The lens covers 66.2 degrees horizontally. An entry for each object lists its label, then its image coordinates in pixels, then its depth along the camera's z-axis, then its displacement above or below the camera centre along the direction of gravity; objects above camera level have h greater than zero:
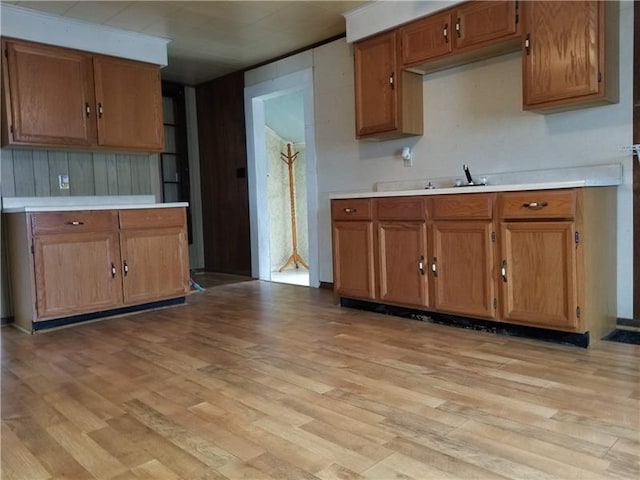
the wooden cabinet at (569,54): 2.64 +0.79
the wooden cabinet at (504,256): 2.56 -0.33
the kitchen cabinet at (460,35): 3.02 +1.09
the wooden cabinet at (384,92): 3.69 +0.86
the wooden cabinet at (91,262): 3.42 -0.34
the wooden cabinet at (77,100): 3.71 +0.96
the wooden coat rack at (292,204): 6.70 +0.06
